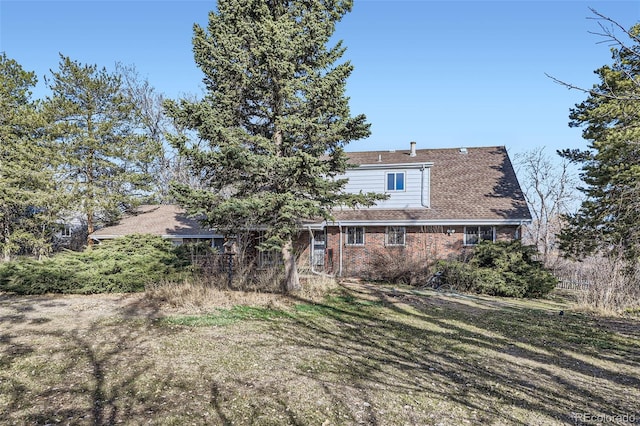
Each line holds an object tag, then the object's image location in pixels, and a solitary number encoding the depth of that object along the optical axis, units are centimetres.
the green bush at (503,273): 1471
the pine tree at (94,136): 1994
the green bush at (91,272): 1243
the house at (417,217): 1773
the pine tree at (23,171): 1938
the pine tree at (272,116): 1115
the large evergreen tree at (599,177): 1194
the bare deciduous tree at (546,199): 3123
